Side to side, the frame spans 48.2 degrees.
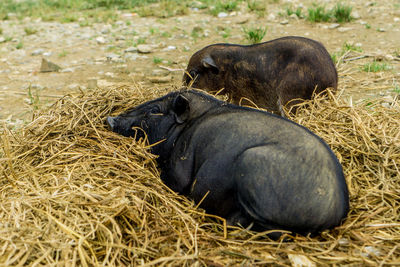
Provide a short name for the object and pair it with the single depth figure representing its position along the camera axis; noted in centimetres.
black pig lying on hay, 282
